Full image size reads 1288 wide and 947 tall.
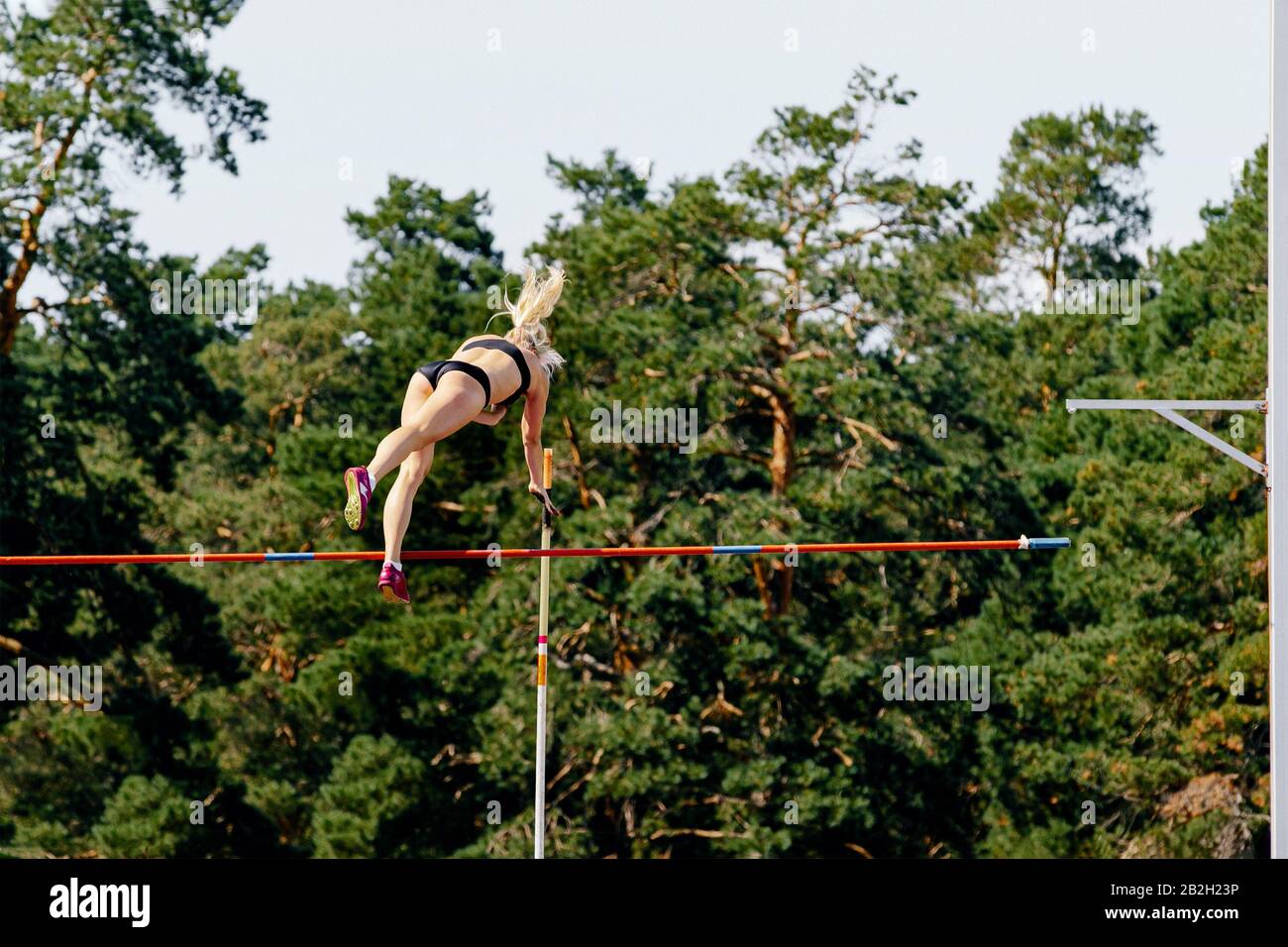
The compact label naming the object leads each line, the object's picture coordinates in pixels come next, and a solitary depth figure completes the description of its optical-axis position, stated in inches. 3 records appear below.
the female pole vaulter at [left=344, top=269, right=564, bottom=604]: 622.8
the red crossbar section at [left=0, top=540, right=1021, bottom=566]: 674.2
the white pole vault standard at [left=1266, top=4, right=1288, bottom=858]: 618.5
